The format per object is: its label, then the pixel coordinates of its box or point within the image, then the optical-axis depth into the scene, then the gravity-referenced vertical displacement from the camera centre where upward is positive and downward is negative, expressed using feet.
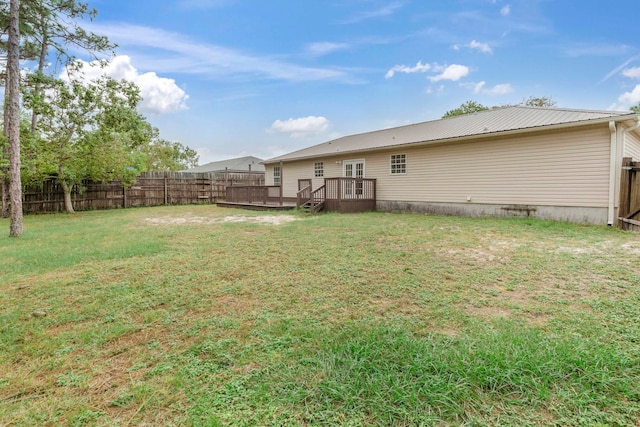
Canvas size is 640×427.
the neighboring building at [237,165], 95.96 +10.75
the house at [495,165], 24.58 +3.01
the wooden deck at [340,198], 39.09 -0.14
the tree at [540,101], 81.46 +24.60
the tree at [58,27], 30.27 +18.26
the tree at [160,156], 125.29 +17.71
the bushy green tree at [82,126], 38.68 +9.86
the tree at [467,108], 85.81 +24.05
